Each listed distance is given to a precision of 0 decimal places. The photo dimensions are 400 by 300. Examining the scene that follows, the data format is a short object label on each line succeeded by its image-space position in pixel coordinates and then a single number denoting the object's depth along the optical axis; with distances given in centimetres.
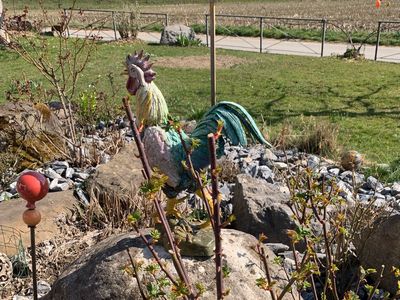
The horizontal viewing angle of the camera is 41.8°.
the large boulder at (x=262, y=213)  392
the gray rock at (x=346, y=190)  471
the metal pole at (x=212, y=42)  582
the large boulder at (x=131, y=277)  274
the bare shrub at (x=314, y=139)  611
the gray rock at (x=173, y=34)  1554
